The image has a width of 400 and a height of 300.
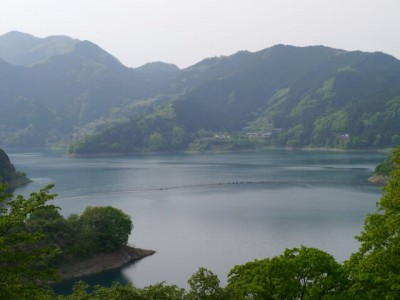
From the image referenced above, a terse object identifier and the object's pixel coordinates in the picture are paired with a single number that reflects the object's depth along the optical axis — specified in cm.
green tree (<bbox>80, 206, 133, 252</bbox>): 4844
